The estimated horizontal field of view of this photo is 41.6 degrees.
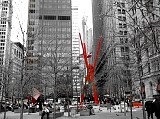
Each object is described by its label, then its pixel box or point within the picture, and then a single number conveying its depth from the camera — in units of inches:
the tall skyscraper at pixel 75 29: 5295.3
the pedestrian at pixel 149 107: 716.8
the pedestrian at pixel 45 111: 811.4
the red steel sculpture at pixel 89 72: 1936.5
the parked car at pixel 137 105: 1729.8
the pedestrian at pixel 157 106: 491.8
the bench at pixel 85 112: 1125.1
